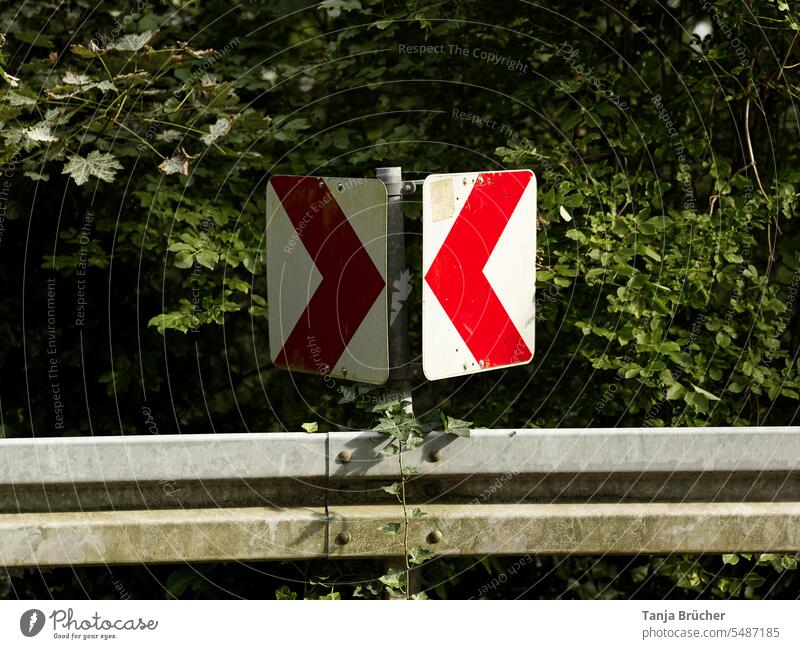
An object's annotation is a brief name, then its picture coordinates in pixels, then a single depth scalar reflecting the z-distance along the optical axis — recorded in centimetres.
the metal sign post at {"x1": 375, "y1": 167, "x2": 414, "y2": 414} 245
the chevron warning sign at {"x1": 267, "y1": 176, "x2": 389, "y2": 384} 246
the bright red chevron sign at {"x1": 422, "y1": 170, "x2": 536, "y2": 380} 242
